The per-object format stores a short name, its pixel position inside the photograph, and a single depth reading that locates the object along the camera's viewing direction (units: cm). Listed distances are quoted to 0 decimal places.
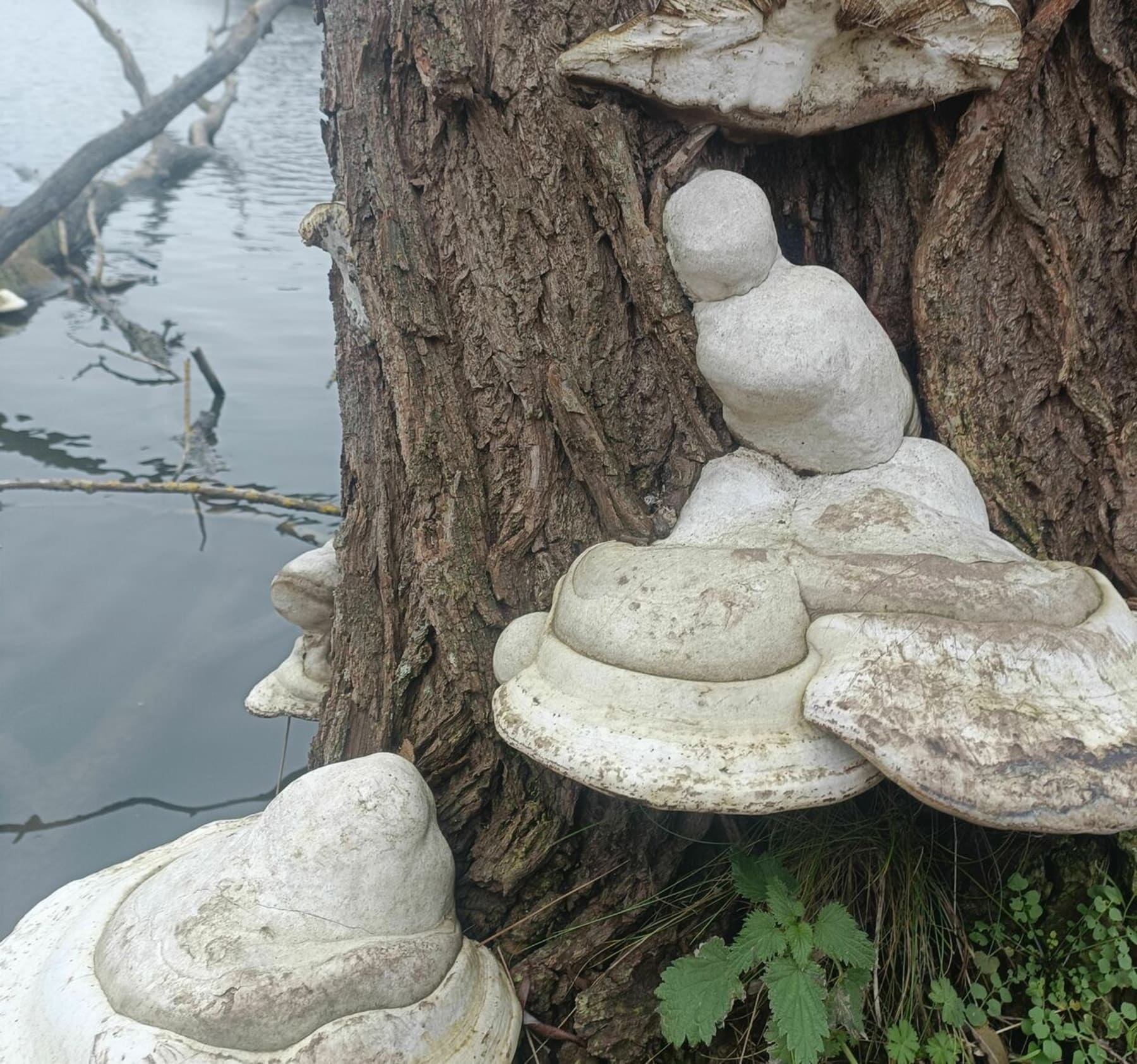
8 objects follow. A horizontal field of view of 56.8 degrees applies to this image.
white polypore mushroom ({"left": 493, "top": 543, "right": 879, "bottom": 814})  45
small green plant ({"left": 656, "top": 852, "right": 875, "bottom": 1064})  53
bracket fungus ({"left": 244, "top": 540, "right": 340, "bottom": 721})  75
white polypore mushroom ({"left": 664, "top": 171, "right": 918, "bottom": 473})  55
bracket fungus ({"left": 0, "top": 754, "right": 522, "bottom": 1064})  49
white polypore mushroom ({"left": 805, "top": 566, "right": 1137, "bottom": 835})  42
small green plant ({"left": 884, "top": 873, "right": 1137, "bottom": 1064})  58
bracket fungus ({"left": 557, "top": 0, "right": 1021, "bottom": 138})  55
